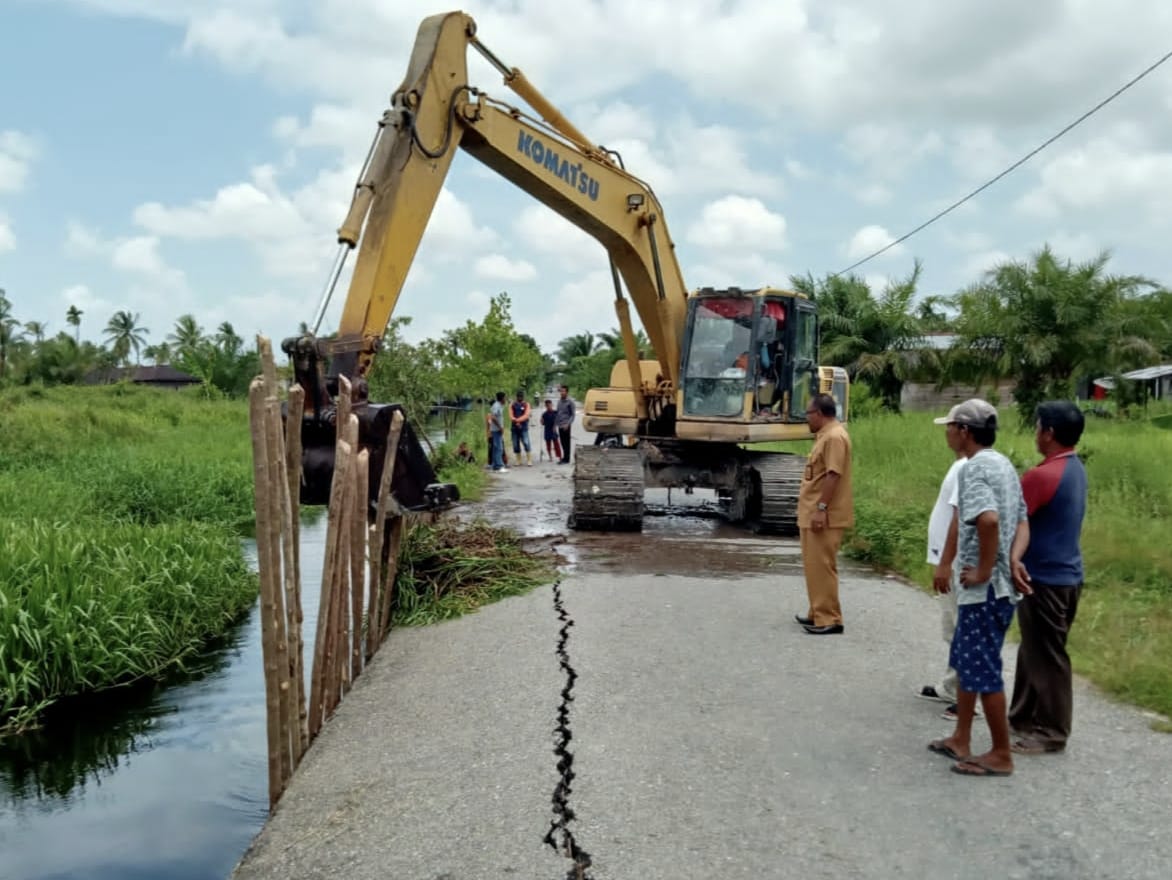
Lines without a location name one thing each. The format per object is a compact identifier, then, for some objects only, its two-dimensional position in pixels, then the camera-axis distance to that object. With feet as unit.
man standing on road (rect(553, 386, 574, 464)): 72.90
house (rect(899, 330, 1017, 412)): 116.06
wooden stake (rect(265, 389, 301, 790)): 15.29
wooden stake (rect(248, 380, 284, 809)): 15.16
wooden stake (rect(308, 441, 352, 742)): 17.80
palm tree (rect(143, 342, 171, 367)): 255.70
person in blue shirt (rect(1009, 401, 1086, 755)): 15.56
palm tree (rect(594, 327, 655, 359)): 218.30
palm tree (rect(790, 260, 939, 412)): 111.34
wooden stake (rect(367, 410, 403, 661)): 21.50
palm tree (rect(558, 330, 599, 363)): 282.36
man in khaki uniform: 22.80
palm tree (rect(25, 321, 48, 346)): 196.75
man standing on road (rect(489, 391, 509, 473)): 68.90
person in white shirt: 16.30
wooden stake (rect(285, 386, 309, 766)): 16.49
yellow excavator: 27.91
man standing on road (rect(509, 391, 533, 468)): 72.64
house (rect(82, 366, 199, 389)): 221.66
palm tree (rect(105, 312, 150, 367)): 265.13
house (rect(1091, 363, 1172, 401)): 121.99
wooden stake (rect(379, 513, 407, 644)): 24.14
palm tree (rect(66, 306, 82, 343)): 270.46
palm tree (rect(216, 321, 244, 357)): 165.36
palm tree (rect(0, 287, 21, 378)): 181.64
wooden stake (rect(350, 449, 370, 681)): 19.45
